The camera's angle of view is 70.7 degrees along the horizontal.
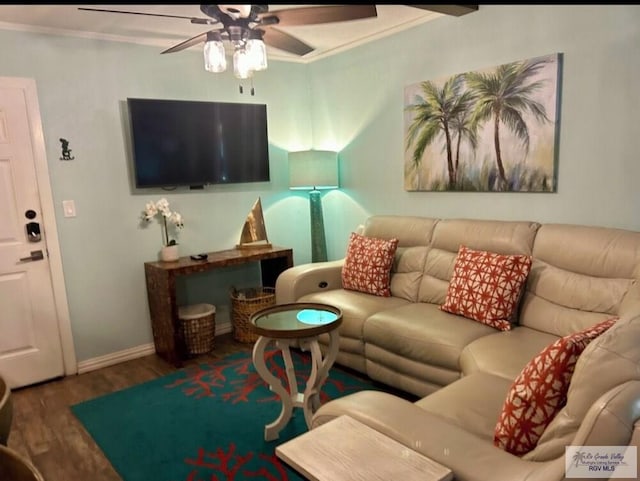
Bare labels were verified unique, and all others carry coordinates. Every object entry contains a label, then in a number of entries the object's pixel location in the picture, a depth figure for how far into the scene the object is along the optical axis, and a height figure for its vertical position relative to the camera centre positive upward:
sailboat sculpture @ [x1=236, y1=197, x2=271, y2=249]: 3.87 -0.51
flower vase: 3.46 -0.60
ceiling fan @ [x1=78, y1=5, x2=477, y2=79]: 2.17 +0.72
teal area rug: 2.14 -1.38
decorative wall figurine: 3.12 +0.20
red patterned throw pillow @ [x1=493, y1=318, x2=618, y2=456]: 1.31 -0.69
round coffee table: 2.25 -0.94
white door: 2.94 -0.50
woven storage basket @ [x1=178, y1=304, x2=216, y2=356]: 3.46 -1.20
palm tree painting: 2.73 +0.20
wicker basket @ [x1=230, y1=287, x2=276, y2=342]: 3.70 -1.13
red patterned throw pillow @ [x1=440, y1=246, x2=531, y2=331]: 2.48 -0.71
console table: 3.26 -0.80
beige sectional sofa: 1.15 -0.81
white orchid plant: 3.46 -0.32
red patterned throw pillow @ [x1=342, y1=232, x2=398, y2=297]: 3.19 -0.72
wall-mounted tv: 3.35 +0.24
